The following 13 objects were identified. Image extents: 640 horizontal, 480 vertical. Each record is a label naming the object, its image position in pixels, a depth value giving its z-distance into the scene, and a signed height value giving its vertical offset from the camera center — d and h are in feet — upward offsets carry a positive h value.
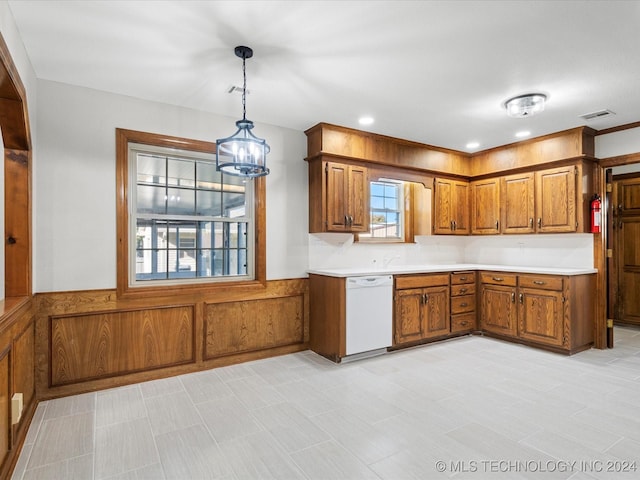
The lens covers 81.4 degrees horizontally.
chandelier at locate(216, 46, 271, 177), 8.37 +2.06
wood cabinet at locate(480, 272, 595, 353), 13.28 -2.67
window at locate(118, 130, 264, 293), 11.28 +0.78
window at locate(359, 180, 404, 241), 16.37 +1.30
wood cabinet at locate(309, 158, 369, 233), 13.55 +1.62
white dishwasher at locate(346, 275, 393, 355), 12.66 -2.56
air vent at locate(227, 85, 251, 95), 10.29 +4.27
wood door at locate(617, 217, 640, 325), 17.72 -1.56
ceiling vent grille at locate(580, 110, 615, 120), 12.09 +4.12
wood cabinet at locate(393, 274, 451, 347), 13.91 -2.65
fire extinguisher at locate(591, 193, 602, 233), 13.83 +0.84
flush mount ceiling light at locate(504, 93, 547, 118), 10.82 +4.01
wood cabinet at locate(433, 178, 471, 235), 16.76 +1.51
